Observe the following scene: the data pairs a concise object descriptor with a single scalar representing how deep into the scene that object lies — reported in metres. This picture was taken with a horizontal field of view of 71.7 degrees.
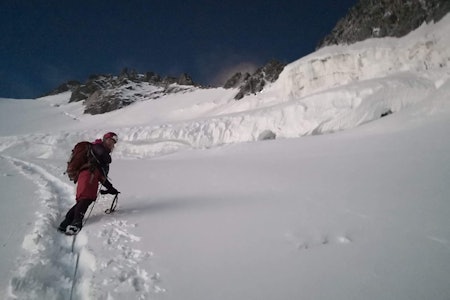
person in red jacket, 4.10
